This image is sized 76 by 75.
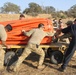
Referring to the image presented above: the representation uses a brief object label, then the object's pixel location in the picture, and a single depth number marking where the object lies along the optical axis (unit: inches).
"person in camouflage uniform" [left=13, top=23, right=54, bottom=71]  150.4
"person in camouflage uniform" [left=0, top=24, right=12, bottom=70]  149.2
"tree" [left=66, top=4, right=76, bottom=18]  979.2
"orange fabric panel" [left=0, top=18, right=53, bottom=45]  168.1
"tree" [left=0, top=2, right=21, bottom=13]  1202.0
